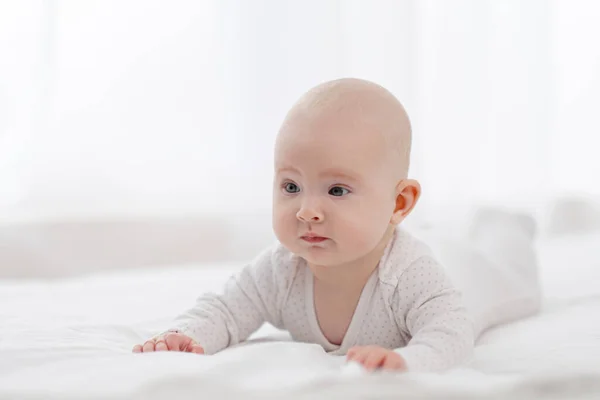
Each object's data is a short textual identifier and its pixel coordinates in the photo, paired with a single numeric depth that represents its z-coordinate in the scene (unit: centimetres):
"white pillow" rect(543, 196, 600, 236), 238
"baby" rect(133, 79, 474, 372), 115
